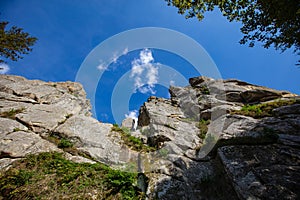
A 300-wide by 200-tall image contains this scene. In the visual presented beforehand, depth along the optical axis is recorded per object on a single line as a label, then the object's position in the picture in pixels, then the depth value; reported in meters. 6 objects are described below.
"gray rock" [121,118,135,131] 27.55
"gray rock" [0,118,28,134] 9.89
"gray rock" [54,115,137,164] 9.88
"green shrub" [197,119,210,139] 13.02
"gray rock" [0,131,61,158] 8.38
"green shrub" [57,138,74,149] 9.72
